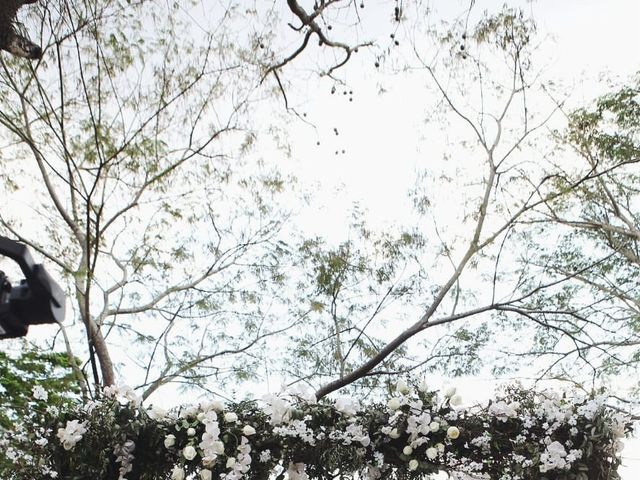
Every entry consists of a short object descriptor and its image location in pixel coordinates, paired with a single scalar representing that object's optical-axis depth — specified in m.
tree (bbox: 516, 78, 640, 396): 7.47
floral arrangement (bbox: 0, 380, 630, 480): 3.10
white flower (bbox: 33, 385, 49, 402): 3.09
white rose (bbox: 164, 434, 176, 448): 3.11
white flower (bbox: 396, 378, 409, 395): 3.16
